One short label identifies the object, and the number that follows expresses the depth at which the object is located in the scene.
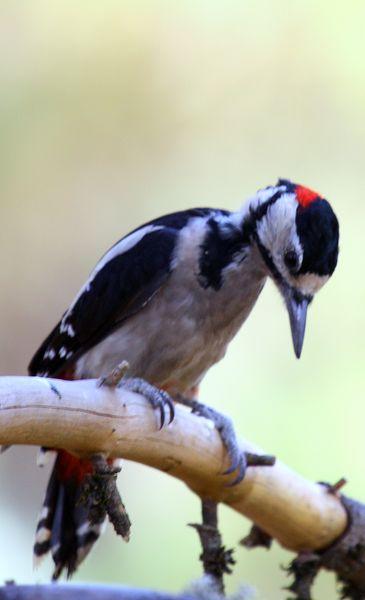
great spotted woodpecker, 6.20
